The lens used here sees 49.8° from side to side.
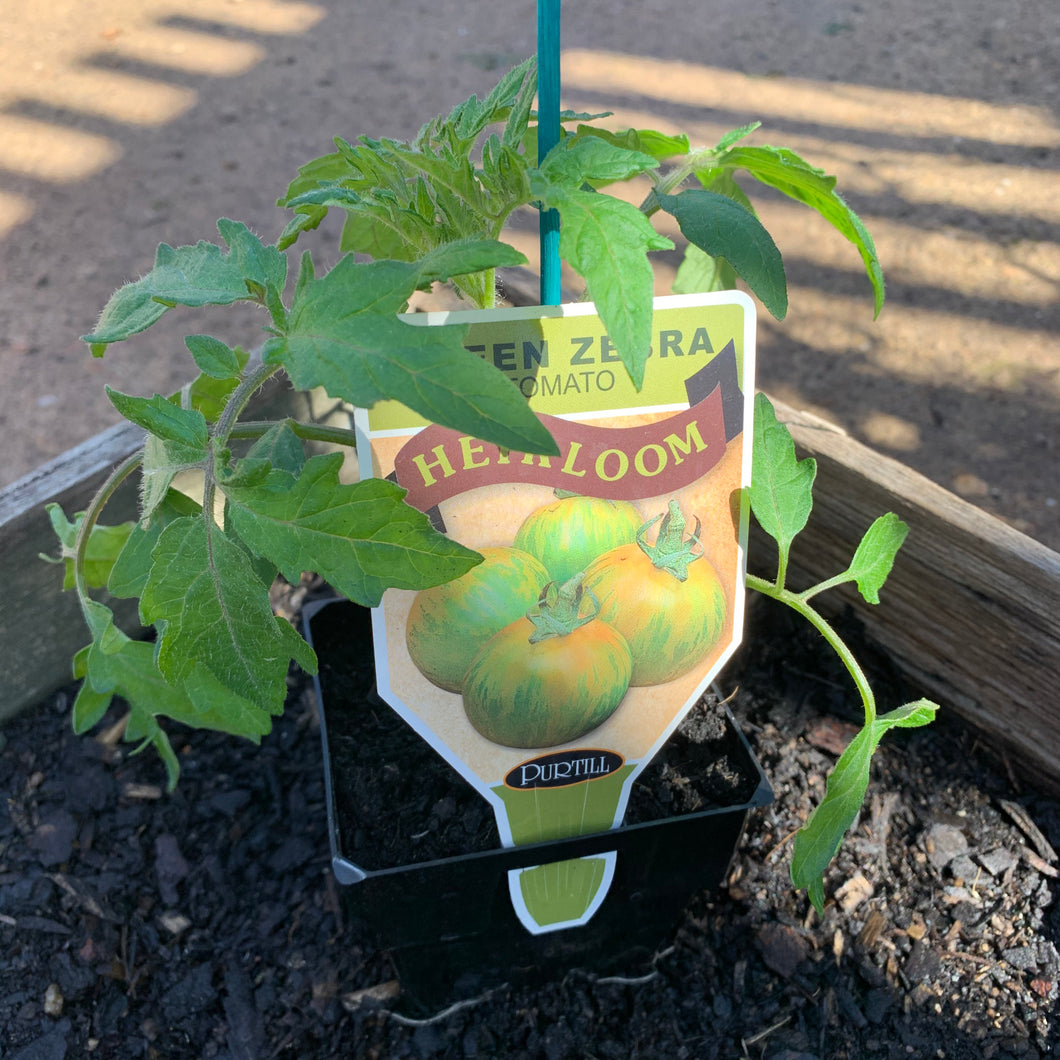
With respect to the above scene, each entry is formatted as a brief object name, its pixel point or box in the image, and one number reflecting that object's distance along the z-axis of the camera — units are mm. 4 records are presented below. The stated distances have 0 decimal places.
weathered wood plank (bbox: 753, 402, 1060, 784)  333
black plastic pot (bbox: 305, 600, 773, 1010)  281
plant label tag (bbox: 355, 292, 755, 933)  253
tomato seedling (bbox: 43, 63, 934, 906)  210
